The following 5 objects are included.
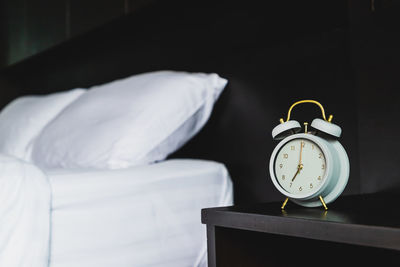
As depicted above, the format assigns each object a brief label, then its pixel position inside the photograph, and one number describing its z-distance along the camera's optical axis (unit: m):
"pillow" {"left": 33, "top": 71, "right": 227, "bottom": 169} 1.67
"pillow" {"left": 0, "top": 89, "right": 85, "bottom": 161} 2.34
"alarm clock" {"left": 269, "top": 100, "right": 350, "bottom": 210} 0.94
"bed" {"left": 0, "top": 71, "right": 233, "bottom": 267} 1.26
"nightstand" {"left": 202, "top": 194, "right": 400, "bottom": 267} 0.79
